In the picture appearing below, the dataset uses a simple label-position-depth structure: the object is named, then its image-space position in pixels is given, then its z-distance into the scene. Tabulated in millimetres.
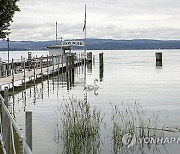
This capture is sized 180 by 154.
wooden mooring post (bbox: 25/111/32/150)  9055
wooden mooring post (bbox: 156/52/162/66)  62569
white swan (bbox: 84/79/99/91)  28406
